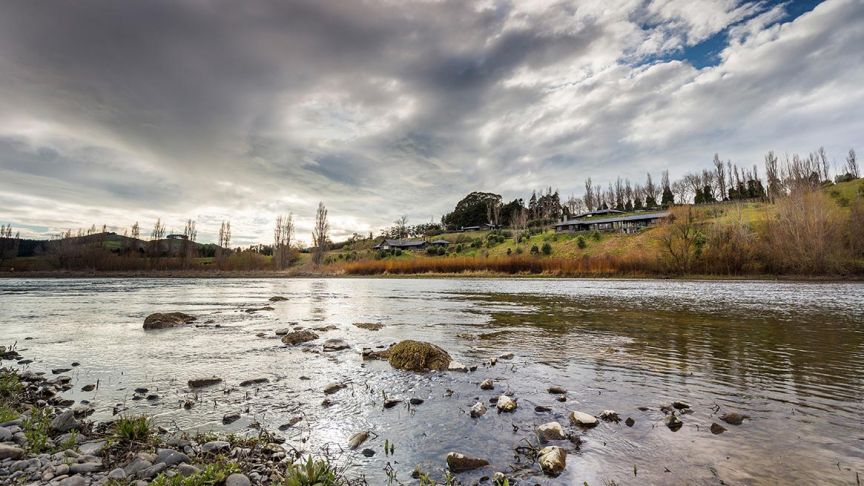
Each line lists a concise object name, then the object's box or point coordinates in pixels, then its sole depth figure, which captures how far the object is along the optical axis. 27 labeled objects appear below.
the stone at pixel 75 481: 3.79
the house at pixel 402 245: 126.56
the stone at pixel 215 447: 4.92
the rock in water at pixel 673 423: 5.68
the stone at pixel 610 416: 6.01
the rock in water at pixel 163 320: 15.98
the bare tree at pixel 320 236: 99.38
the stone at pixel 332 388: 7.69
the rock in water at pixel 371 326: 15.83
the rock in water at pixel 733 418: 5.83
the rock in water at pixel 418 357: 9.41
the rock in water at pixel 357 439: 5.23
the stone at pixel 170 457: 4.46
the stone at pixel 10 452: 4.36
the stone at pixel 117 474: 4.01
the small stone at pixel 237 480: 3.90
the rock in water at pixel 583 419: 5.77
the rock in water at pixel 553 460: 4.41
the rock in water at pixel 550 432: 5.35
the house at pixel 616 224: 92.62
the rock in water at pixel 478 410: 6.31
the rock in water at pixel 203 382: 8.08
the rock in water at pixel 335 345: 11.87
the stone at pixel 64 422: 5.46
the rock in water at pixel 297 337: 12.85
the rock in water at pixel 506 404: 6.51
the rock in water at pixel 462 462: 4.55
